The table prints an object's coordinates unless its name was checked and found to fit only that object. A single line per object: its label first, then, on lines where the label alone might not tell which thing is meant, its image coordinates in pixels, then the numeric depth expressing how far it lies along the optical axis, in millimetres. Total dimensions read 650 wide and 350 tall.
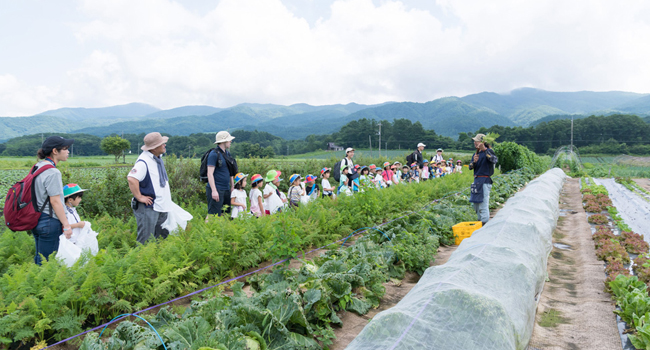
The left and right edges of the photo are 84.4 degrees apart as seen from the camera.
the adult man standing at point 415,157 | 13627
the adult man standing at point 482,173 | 7469
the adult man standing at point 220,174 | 5852
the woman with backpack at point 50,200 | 3736
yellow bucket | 7094
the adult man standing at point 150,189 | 4469
